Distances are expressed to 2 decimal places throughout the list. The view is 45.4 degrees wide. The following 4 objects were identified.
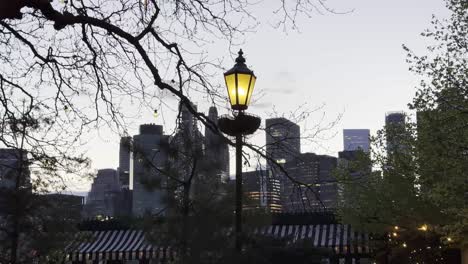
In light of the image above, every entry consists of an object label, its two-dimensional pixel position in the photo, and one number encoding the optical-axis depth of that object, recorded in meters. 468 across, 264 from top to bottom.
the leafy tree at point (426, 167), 16.89
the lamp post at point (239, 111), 6.26
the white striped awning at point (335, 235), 23.69
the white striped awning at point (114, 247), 25.88
